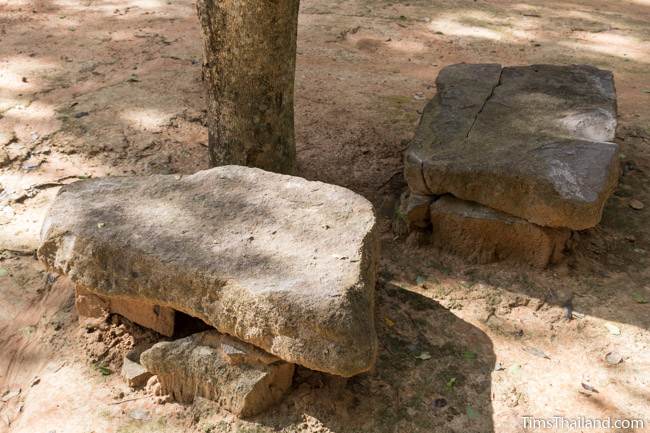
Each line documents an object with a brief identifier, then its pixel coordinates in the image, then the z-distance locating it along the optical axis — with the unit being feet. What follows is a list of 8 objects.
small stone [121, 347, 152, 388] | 8.80
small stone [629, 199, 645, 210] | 12.87
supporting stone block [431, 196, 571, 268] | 11.19
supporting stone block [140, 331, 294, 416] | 8.16
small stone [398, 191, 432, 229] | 11.82
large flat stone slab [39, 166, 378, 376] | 7.64
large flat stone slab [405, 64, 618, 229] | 10.54
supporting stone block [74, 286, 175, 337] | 9.02
